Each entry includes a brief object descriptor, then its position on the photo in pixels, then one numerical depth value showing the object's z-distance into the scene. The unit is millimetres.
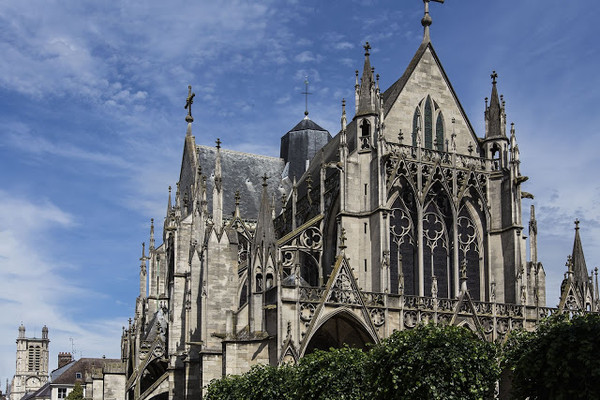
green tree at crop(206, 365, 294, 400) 28578
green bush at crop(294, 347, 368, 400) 26625
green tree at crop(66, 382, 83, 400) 74694
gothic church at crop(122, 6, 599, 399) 32812
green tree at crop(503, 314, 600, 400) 19609
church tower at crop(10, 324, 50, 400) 137500
